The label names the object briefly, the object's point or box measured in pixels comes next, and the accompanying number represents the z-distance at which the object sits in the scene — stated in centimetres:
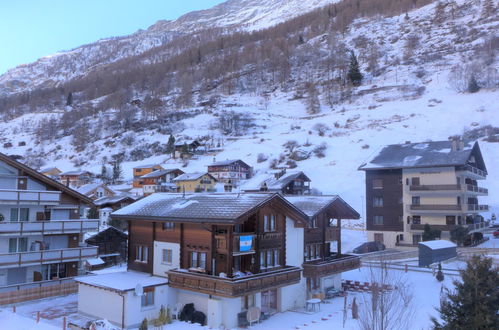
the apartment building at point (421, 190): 4575
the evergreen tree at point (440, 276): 3006
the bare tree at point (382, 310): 1607
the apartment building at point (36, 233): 2788
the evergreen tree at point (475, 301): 1297
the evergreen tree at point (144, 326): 1923
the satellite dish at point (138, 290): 2192
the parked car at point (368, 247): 4556
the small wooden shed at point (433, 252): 3338
